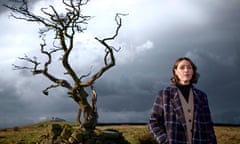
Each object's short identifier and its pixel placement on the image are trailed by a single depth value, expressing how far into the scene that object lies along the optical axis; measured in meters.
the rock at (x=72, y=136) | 12.75
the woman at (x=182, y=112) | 3.10
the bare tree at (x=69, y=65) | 13.84
